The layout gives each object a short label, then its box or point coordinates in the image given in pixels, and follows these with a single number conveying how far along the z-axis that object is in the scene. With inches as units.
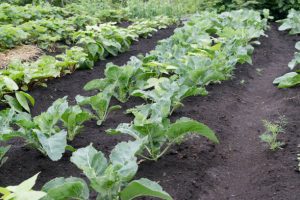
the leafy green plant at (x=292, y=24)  371.2
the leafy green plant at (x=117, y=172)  102.9
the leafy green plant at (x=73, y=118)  151.6
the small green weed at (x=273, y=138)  148.8
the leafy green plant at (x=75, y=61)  240.0
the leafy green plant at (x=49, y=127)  132.6
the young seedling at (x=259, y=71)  266.0
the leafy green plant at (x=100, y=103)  167.5
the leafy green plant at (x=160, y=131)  133.0
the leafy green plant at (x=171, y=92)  169.5
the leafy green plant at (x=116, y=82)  192.9
